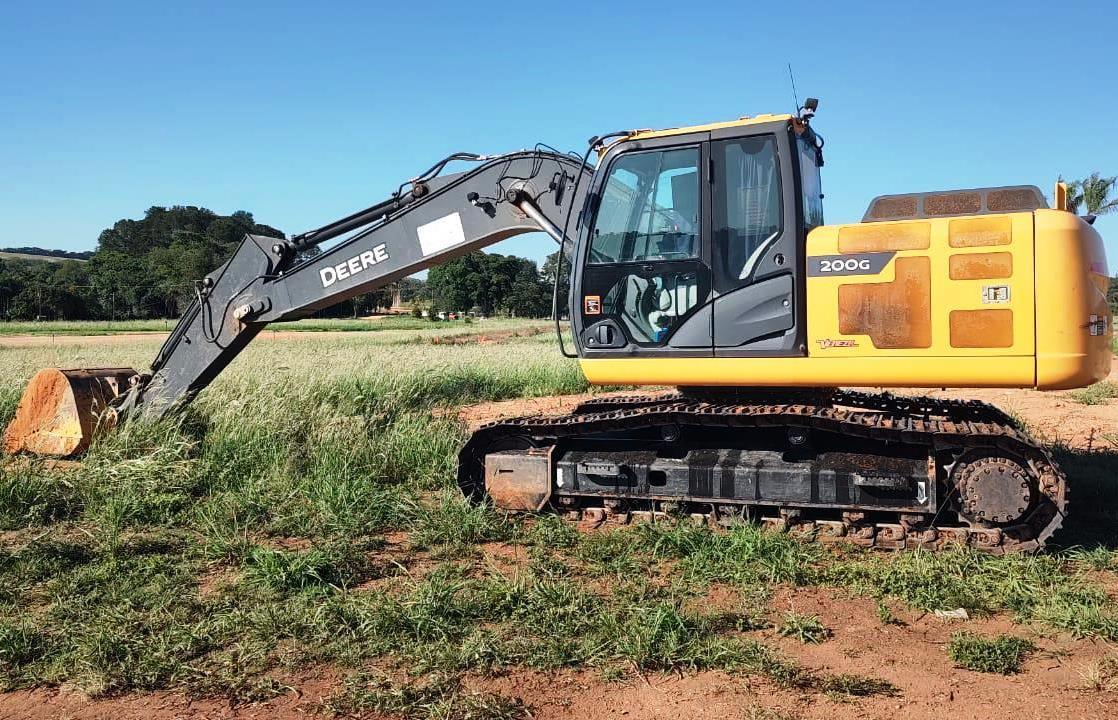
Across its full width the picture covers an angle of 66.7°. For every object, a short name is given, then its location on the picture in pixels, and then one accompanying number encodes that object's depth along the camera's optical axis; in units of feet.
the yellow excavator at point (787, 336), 17.29
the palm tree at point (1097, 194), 119.34
